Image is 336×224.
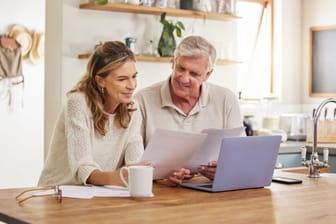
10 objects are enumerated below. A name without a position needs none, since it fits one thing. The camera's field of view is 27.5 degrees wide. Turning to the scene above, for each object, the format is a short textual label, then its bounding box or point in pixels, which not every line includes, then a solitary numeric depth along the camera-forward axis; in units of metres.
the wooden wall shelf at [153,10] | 4.71
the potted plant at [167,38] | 5.04
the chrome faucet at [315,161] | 3.19
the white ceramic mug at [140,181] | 2.50
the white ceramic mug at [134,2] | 4.86
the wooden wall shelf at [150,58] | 4.71
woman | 3.01
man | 3.45
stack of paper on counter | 2.55
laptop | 2.74
